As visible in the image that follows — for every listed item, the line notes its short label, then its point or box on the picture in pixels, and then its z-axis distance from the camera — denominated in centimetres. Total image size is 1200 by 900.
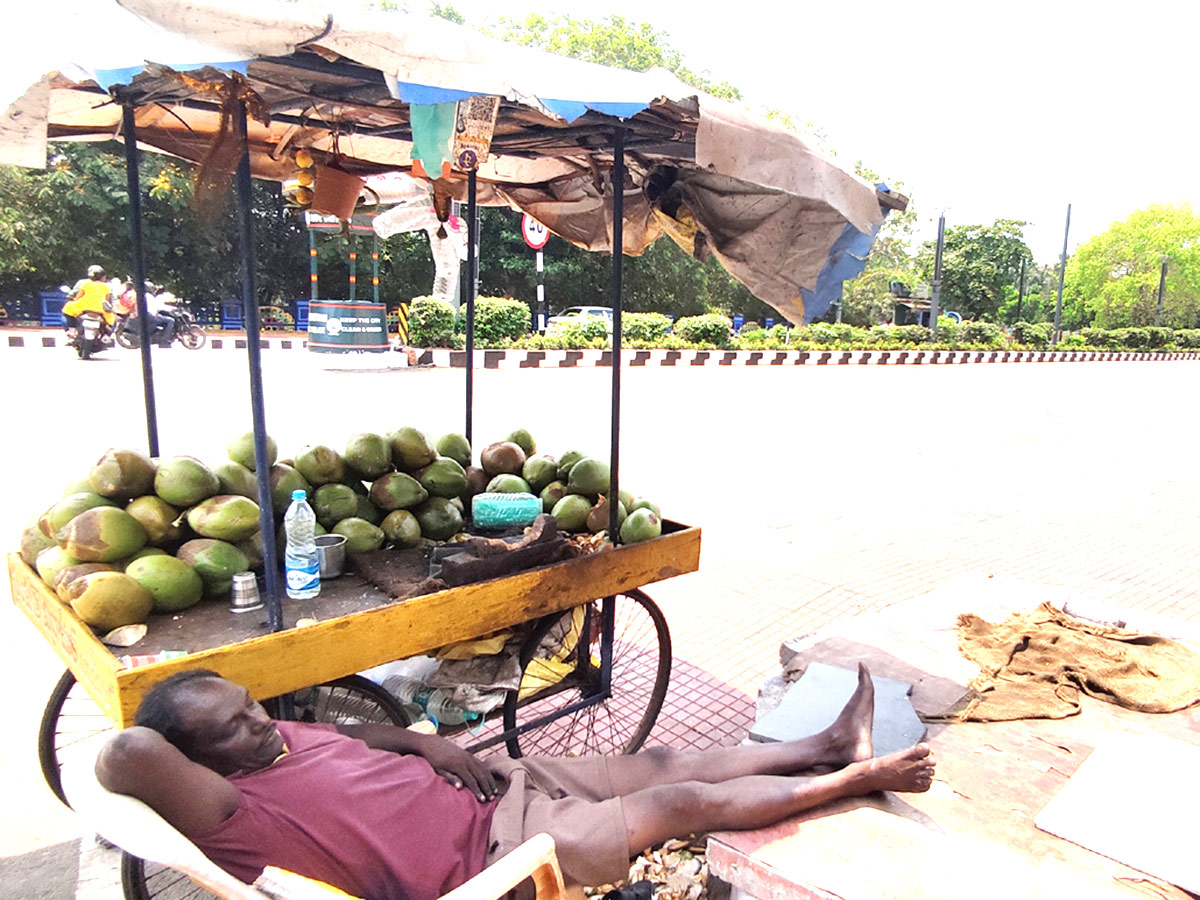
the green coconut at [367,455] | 295
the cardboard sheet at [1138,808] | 206
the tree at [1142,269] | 4831
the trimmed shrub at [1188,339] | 4203
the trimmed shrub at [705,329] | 2181
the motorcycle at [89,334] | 1313
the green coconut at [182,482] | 252
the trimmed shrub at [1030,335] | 3409
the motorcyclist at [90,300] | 1312
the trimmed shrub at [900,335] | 2648
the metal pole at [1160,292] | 4472
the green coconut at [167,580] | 235
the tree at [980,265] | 4059
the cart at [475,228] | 211
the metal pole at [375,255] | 1829
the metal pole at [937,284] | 2551
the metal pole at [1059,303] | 3455
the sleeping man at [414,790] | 163
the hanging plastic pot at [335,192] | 363
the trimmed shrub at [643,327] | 2017
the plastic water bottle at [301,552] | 250
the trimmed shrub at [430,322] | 1582
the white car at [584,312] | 2577
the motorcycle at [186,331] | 1567
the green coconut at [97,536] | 233
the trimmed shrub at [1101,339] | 3859
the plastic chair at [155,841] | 140
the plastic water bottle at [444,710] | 276
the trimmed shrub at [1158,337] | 3956
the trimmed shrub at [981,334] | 3069
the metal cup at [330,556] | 270
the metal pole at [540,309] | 1899
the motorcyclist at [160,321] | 1526
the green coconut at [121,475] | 249
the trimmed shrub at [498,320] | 1727
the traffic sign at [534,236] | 1480
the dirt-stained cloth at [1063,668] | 286
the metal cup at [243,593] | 246
